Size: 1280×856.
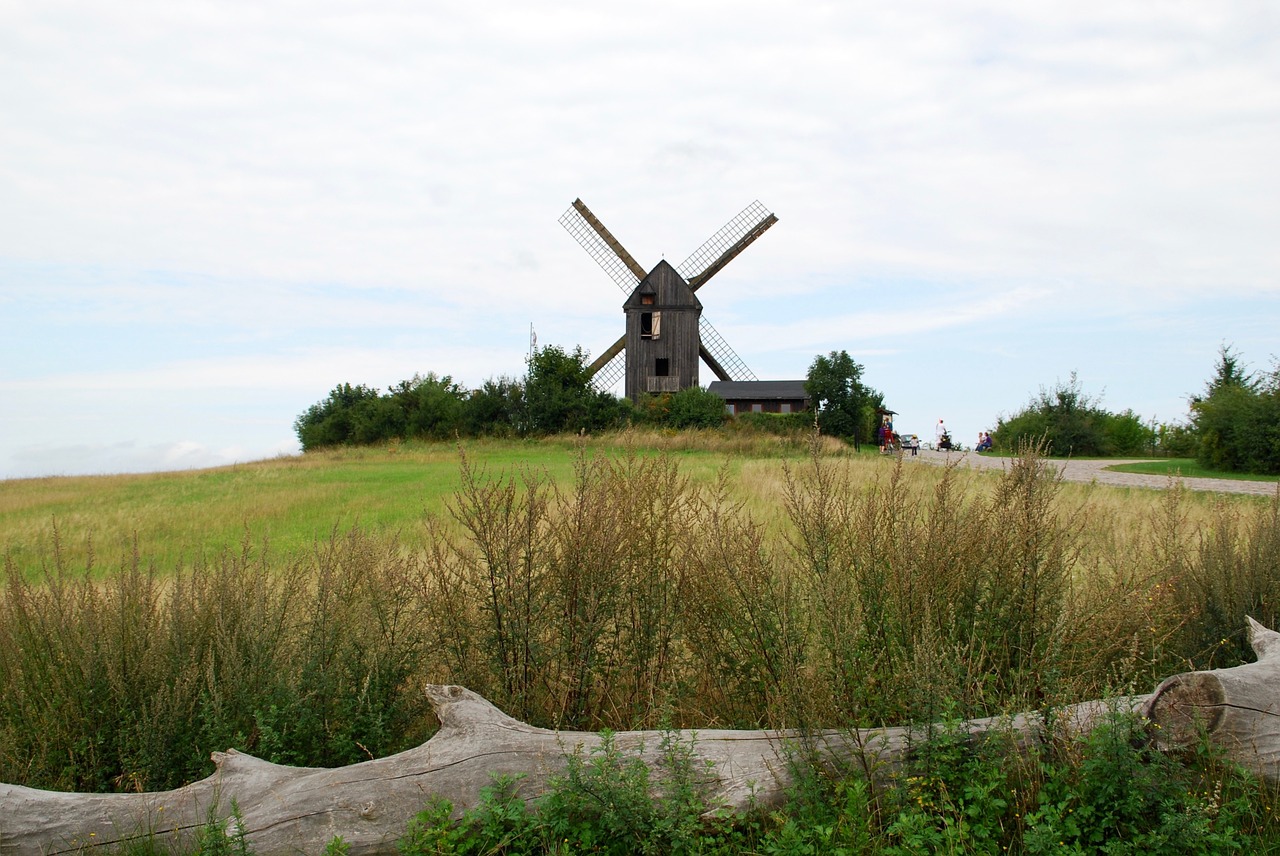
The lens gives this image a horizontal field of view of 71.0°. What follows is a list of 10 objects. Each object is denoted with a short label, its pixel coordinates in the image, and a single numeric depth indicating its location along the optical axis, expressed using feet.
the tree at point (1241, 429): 80.64
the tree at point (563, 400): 135.54
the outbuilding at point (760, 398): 165.27
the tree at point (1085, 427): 127.34
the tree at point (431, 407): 143.43
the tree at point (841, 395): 149.28
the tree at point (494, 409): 139.64
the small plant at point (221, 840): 13.44
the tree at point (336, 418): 155.74
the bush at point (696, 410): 129.49
